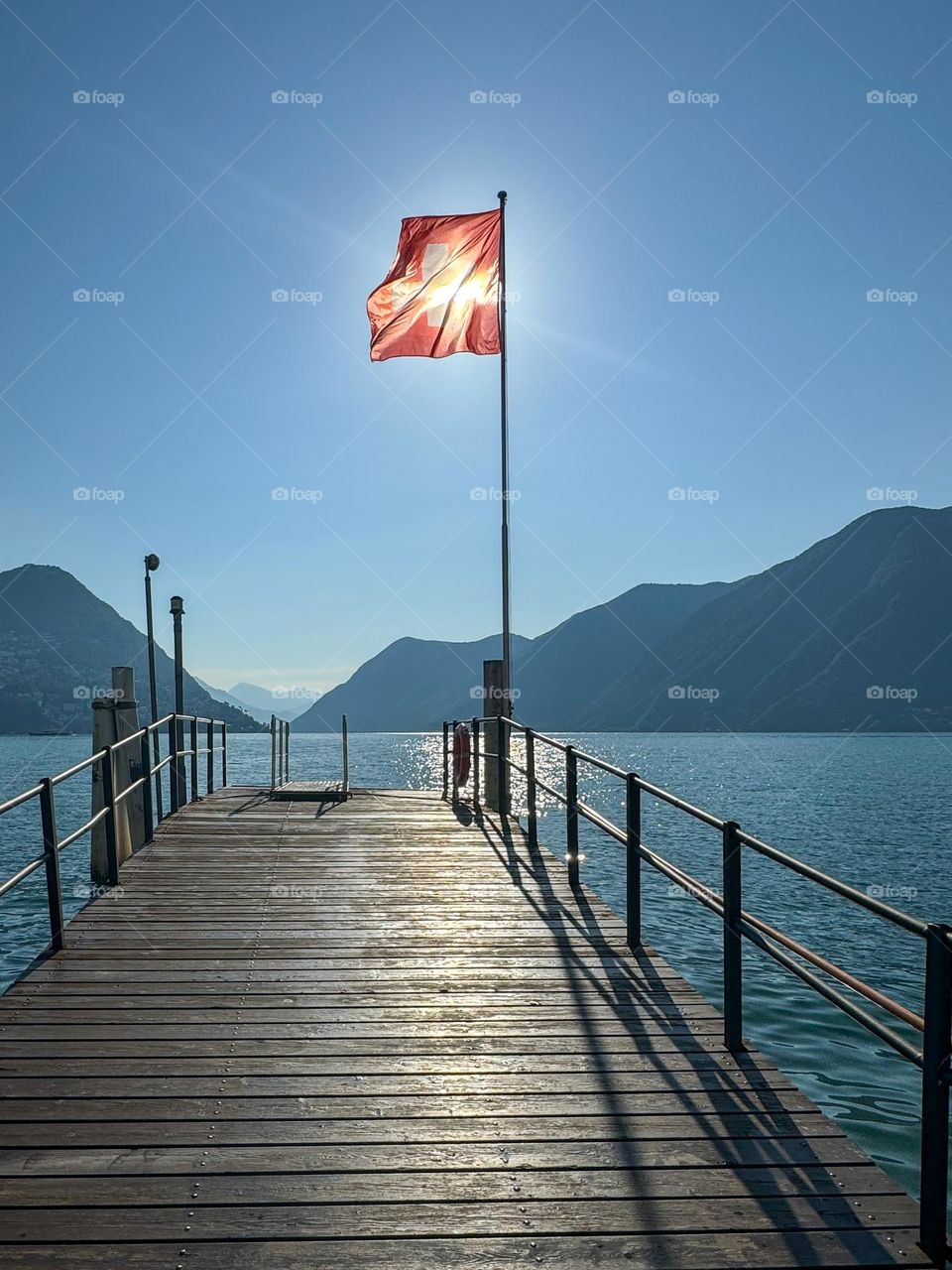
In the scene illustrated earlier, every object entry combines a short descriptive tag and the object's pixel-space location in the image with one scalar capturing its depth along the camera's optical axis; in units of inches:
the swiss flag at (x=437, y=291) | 541.0
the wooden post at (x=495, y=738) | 471.5
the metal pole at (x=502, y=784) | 465.4
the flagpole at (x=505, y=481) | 492.4
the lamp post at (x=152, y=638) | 768.3
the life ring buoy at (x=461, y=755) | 569.9
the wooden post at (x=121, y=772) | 364.8
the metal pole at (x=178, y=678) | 513.3
